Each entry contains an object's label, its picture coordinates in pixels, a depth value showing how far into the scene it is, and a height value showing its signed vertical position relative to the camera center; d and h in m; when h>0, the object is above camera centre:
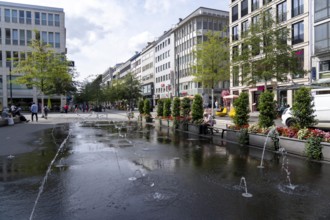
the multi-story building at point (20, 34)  55.75 +13.99
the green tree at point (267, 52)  24.11 +4.28
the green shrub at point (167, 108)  22.44 -0.25
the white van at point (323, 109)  15.92 -0.32
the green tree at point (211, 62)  29.92 +4.39
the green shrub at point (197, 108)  16.67 -0.20
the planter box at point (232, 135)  12.45 -1.37
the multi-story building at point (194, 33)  63.19 +15.88
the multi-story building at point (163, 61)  75.56 +11.76
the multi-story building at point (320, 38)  31.00 +7.00
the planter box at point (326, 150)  8.34 -1.34
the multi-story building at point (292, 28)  34.22 +9.05
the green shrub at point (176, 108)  19.65 -0.22
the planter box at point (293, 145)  9.20 -1.34
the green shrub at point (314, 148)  8.54 -1.32
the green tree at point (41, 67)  32.94 +4.41
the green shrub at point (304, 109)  9.93 -0.19
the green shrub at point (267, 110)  11.51 -0.25
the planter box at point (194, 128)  15.93 -1.34
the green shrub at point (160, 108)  24.55 -0.27
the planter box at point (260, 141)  10.47 -1.37
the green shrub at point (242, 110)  12.78 -0.26
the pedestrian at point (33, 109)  27.52 -0.27
